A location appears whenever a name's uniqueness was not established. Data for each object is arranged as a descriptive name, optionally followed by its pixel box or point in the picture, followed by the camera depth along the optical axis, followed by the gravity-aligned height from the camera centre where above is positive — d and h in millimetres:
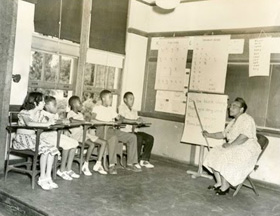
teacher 4594 -761
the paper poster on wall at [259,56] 5301 +642
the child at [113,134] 5242 -731
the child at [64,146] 4477 -834
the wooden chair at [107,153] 5214 -1026
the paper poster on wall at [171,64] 6246 +484
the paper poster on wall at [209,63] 5754 +510
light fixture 4408 +1077
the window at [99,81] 5812 +48
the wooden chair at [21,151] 4047 -868
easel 5469 -1230
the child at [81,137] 4883 -773
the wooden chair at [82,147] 4840 -891
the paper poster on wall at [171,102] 6234 -202
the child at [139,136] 5801 -801
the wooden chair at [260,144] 4669 -617
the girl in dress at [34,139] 4152 -736
